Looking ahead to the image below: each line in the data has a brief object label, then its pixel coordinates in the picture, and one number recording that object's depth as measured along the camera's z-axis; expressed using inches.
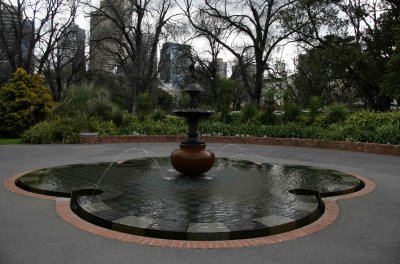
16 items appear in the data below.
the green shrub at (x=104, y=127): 701.9
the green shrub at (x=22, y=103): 817.5
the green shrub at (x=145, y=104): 907.4
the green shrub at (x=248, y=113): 812.5
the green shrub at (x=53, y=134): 664.4
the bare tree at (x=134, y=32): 1290.6
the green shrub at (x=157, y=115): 864.9
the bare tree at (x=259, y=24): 1165.1
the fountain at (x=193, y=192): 207.6
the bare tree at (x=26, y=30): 1248.8
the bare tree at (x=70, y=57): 1560.0
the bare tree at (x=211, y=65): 1707.7
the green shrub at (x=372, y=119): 640.4
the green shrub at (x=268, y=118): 785.6
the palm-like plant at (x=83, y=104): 724.0
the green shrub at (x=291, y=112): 778.2
